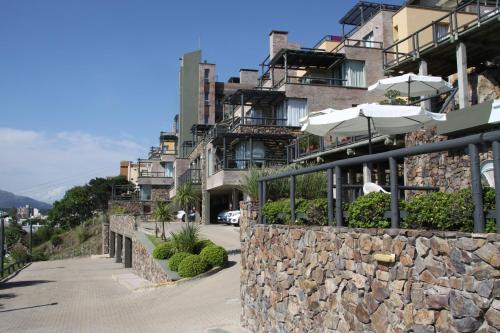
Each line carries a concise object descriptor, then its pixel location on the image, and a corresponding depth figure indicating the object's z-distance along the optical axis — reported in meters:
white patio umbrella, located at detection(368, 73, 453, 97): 14.25
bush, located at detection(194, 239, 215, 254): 21.05
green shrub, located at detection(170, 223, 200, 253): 21.09
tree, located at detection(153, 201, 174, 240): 26.66
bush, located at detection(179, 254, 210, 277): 18.59
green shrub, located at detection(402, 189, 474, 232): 5.09
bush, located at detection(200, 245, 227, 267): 19.05
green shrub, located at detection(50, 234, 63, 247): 66.12
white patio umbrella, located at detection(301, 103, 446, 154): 9.71
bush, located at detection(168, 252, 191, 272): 19.75
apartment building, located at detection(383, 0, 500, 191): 14.16
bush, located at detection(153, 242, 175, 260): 21.61
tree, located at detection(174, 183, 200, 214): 27.86
